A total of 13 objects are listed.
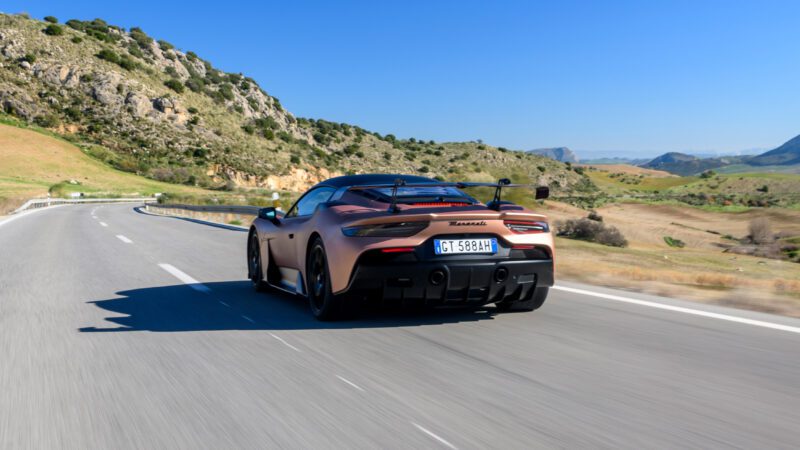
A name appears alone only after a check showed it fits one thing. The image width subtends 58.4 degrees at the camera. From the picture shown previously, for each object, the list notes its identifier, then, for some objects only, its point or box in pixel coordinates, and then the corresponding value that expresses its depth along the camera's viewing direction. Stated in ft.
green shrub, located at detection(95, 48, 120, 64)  292.40
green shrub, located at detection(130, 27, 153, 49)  340.39
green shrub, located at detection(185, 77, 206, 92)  320.91
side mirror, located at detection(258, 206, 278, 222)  24.07
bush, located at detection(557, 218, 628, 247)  68.60
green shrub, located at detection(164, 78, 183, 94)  303.89
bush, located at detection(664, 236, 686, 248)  79.82
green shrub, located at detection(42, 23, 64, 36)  294.11
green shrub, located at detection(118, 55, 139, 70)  294.66
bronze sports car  17.85
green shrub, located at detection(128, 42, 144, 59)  320.70
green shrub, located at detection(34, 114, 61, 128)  275.80
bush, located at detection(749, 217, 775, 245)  74.08
